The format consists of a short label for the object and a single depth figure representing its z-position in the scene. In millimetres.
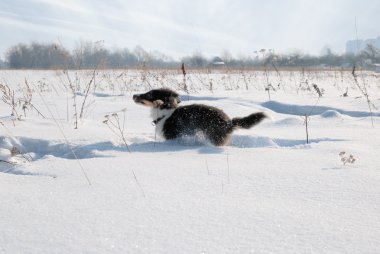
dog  3869
